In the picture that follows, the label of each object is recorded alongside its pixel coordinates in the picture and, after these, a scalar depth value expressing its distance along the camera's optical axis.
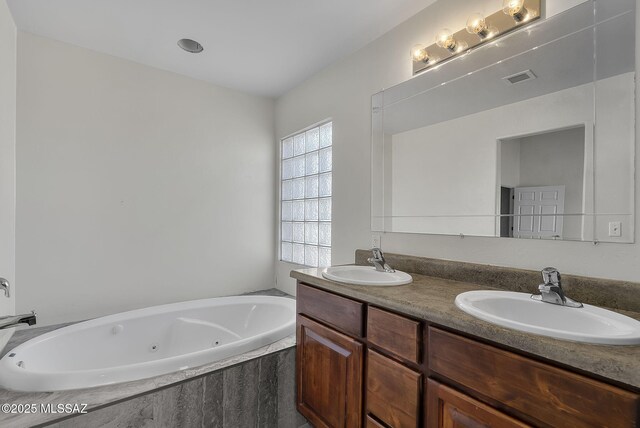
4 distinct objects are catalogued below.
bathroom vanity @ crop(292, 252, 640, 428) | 0.67
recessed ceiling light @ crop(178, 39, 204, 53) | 2.14
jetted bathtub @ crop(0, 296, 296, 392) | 1.27
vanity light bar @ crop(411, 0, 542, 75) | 1.33
